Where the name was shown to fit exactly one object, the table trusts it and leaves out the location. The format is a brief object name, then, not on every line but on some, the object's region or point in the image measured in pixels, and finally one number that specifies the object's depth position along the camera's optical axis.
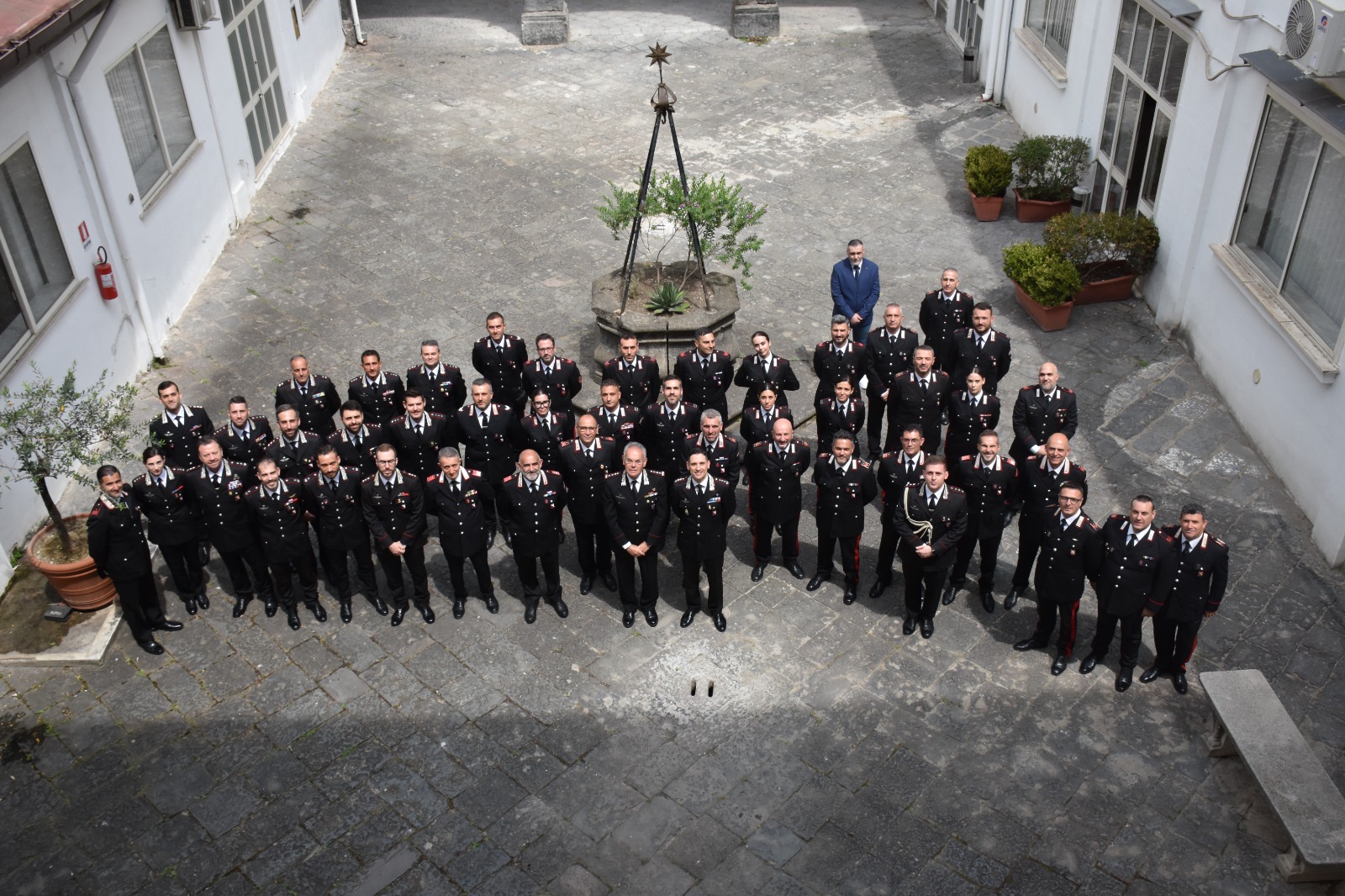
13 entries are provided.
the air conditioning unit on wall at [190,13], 13.00
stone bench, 6.32
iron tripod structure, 10.05
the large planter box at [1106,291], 12.21
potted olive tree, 8.13
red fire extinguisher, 10.77
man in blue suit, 10.88
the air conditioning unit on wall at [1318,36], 8.63
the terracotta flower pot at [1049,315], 11.79
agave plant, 10.66
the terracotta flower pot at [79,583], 8.41
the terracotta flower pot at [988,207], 13.95
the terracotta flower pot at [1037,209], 13.88
